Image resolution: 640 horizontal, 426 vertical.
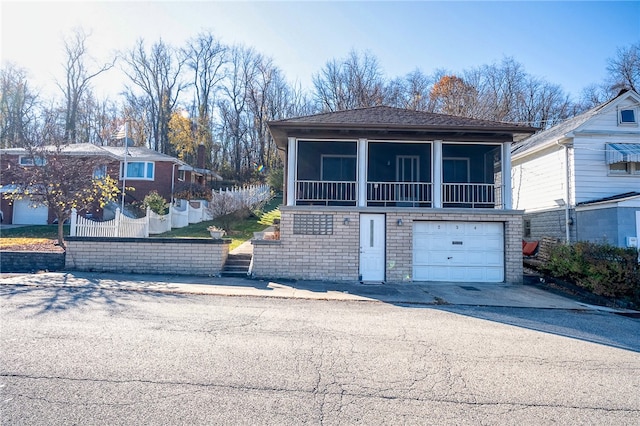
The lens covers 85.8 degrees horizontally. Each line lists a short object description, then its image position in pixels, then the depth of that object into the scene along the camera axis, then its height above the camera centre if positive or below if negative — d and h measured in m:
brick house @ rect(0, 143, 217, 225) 20.75 +3.84
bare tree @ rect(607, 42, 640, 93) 27.14 +13.34
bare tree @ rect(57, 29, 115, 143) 34.89 +14.41
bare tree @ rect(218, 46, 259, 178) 38.41 +11.78
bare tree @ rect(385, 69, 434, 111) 34.69 +14.57
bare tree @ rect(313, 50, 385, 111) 35.75 +15.39
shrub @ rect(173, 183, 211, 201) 23.30 +2.59
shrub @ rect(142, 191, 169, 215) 17.53 +1.28
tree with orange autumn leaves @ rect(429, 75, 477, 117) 31.82 +13.31
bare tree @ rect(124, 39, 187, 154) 37.44 +15.12
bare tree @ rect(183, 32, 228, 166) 38.38 +17.90
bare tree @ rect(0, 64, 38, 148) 29.92 +11.02
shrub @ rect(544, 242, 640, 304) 8.96 -0.90
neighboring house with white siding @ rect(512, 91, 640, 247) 12.50 +2.56
